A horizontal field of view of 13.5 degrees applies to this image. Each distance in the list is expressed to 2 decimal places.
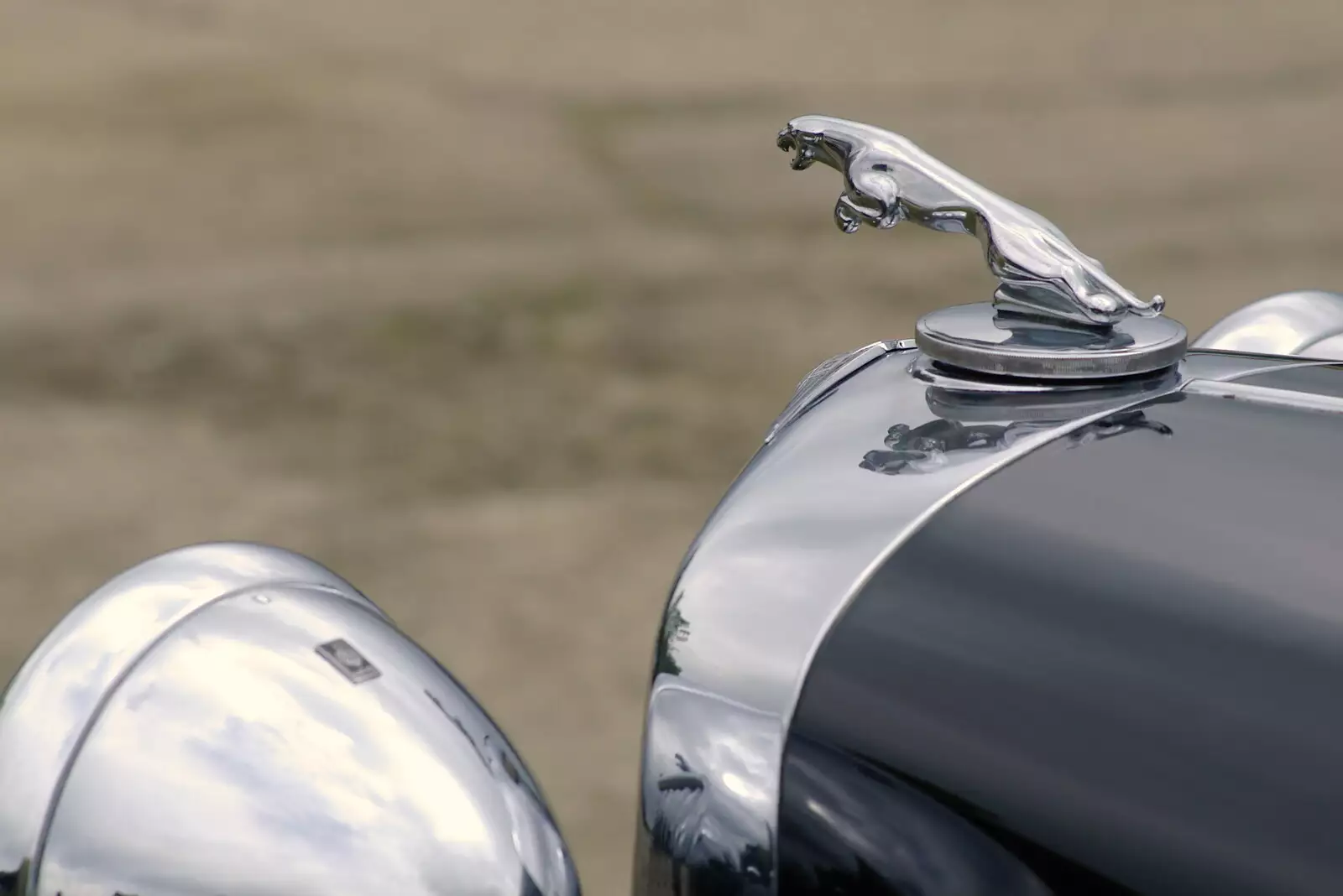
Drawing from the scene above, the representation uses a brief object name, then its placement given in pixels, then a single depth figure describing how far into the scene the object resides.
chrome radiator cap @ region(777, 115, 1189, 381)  2.33
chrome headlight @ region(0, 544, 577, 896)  2.25
